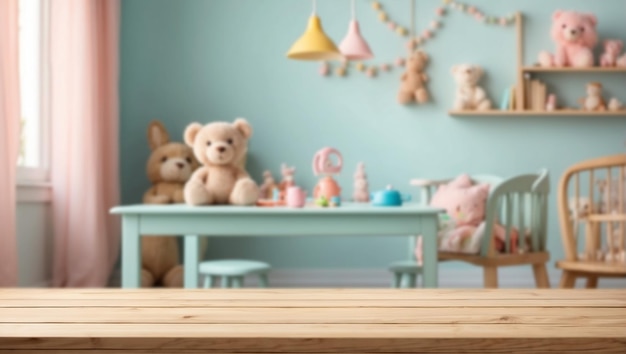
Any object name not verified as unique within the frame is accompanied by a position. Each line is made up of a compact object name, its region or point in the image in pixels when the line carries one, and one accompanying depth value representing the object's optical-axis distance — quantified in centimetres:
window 389
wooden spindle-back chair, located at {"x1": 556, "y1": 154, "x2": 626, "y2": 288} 302
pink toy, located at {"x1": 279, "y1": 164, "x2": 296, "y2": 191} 412
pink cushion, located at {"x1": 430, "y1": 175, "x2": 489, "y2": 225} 400
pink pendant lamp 404
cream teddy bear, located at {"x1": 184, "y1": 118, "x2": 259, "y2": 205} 280
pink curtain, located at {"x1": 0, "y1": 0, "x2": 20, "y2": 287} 303
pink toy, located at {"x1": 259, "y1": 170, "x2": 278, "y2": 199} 451
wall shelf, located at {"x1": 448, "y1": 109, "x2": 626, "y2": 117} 458
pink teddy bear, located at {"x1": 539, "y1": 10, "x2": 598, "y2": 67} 452
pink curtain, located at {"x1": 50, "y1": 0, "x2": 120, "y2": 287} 397
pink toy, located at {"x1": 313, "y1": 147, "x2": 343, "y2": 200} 302
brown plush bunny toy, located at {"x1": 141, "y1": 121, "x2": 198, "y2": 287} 430
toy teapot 279
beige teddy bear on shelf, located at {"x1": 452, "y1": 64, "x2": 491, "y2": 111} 461
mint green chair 334
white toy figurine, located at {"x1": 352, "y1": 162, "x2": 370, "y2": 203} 379
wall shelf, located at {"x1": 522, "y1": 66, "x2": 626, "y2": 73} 456
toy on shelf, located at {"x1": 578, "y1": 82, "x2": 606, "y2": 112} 460
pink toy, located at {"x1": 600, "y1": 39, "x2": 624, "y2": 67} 460
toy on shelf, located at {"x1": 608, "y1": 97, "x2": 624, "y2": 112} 461
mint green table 256
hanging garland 474
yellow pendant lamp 358
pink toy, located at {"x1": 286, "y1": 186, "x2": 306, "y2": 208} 272
